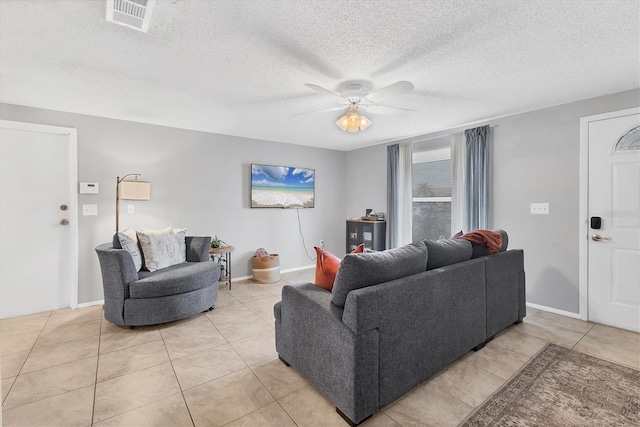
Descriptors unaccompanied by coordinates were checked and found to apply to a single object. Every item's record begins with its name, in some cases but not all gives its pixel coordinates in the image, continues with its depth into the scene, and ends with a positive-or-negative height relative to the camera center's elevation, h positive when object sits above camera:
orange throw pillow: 2.27 -0.41
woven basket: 4.77 -0.87
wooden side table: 4.14 -0.67
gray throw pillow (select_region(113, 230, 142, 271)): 3.22 -0.36
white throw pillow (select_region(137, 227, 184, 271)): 3.45 -0.41
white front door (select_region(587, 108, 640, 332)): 3.02 -0.09
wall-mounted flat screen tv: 5.04 +0.44
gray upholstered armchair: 3.03 -0.79
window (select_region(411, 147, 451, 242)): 4.66 +0.30
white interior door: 3.38 -0.07
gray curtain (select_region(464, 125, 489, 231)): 3.99 +0.45
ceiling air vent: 1.76 +1.17
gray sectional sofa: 1.78 -0.73
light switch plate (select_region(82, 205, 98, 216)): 3.73 +0.03
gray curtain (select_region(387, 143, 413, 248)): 5.09 +0.29
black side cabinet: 5.32 -0.38
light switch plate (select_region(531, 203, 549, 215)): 3.56 +0.04
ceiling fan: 2.57 +1.04
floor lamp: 3.71 +0.27
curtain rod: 4.48 +1.13
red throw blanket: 2.82 -0.24
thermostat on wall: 3.69 +0.30
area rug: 1.86 -1.21
